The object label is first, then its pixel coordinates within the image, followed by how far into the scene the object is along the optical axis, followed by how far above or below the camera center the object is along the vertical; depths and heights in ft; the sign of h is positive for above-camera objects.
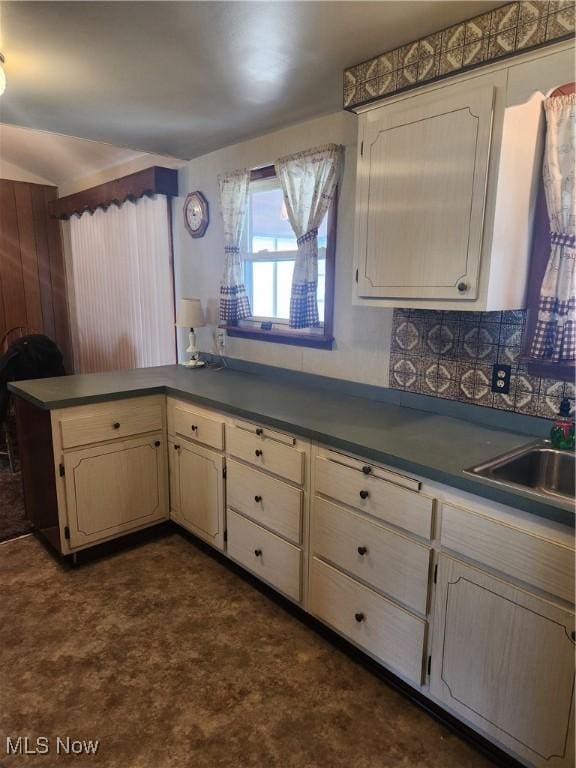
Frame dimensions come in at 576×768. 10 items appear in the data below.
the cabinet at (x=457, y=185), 5.02 +1.24
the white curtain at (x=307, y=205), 7.80 +1.47
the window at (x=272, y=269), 8.50 +0.51
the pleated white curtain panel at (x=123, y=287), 12.05 +0.18
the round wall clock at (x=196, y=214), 10.49 +1.73
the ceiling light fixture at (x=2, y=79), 5.99 +2.57
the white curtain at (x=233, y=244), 9.45 +1.00
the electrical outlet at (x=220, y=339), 10.50 -0.94
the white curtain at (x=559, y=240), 4.99 +0.62
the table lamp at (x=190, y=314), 10.23 -0.42
